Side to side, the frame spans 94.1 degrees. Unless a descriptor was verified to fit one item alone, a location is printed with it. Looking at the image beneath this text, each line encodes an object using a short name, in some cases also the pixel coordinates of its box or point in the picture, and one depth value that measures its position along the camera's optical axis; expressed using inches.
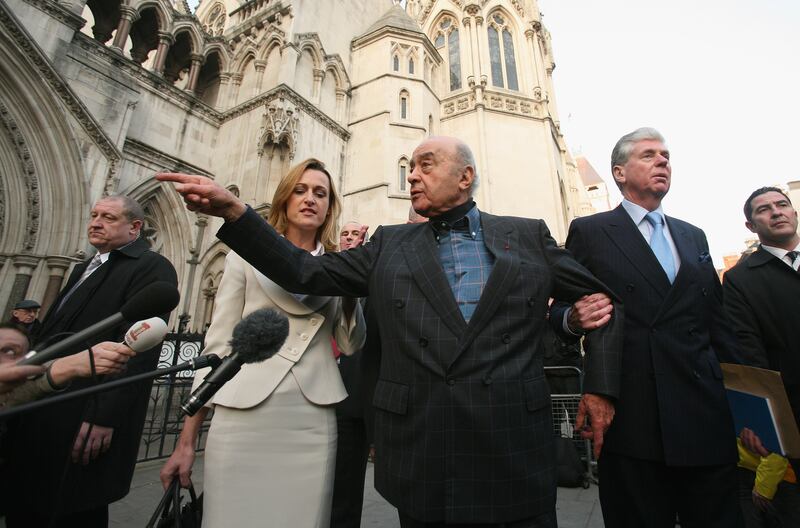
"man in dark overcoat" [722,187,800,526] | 87.9
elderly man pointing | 50.3
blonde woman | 57.8
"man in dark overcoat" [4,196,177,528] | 73.7
